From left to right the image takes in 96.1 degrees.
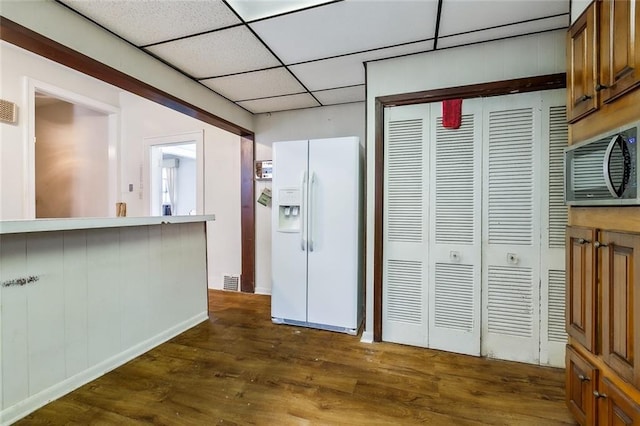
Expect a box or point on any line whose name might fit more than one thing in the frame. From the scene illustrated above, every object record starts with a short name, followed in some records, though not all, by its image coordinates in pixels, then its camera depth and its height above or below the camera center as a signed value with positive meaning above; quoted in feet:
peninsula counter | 5.28 -2.00
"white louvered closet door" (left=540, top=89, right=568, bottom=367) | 6.88 -0.46
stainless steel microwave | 3.66 +0.62
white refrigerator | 8.91 -0.73
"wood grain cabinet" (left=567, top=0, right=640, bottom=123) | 3.71 +2.32
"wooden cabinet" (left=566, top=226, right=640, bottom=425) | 3.70 -1.71
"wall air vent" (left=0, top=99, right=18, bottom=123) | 9.83 +3.50
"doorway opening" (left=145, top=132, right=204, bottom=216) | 13.70 +2.22
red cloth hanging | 7.50 +2.59
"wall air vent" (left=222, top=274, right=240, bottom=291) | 13.30 -3.27
